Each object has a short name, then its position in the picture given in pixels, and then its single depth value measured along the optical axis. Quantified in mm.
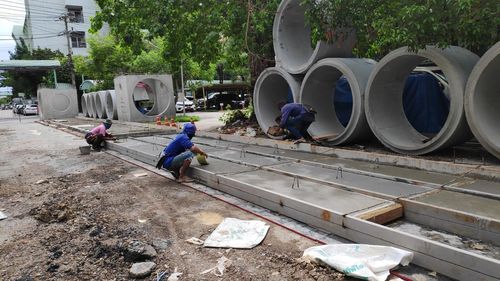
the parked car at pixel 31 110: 42250
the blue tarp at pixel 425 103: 9344
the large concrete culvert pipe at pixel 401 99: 6730
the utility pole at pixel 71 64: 33394
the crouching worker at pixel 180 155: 7277
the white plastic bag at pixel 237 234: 4371
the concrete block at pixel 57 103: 30984
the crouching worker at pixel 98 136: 12461
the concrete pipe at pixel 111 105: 24244
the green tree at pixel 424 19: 5633
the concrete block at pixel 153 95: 21938
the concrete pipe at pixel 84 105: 30466
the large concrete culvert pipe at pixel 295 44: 9750
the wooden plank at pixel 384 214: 4362
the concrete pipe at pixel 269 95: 11633
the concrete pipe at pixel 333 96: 8727
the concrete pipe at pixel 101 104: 26055
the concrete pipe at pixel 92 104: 27766
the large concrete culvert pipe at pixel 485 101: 6086
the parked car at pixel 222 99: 33844
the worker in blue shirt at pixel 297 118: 9500
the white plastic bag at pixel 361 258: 3426
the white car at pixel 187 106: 32750
